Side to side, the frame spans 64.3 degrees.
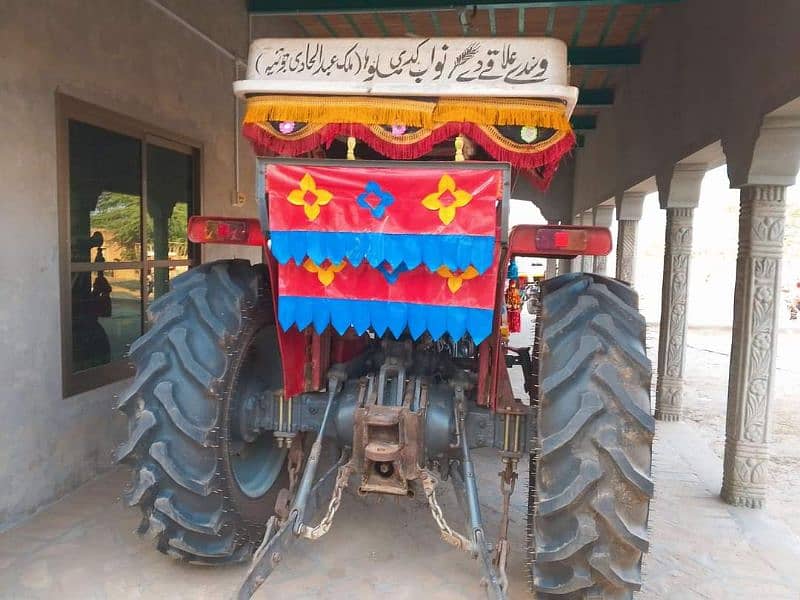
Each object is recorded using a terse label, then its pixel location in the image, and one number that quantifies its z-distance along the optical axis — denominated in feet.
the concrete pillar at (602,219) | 38.48
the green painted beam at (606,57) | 26.55
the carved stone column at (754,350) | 14.38
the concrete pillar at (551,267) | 51.09
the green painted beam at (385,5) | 20.38
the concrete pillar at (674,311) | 21.63
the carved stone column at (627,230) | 28.96
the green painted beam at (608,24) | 22.92
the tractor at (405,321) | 8.05
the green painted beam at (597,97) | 33.42
